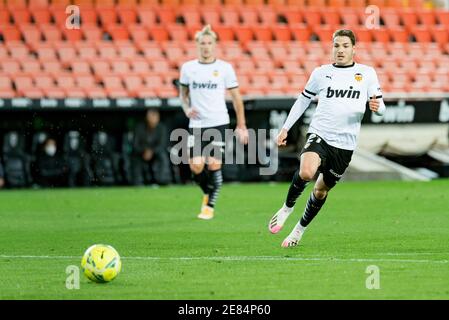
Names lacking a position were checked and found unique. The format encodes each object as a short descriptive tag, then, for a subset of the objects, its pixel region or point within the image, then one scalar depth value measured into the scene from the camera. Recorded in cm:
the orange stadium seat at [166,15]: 2606
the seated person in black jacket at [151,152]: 2083
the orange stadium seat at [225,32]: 2597
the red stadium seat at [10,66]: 2316
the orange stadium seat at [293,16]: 2703
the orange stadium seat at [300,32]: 2658
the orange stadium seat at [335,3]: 2809
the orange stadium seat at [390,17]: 2786
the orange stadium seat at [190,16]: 2602
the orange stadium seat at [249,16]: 2673
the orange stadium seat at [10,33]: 2443
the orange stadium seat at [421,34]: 2745
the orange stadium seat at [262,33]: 2636
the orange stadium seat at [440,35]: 2755
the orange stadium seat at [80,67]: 2364
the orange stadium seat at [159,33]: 2550
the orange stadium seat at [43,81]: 2295
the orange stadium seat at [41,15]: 2495
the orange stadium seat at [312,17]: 2703
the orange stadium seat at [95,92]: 2289
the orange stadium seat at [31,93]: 2244
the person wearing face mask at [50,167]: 2073
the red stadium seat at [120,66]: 2395
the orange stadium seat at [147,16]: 2589
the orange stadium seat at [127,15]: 2574
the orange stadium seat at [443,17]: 2835
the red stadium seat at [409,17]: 2805
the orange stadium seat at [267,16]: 2692
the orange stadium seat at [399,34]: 2742
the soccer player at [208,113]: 1460
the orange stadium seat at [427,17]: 2816
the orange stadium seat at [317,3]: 2802
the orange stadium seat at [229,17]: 2645
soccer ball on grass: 862
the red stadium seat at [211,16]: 2623
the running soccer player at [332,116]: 1066
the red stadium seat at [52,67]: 2344
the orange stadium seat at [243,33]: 2609
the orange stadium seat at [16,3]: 2538
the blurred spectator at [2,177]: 2075
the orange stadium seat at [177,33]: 2553
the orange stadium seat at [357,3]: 2827
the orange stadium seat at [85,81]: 2330
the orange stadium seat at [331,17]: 2719
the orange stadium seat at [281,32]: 2648
